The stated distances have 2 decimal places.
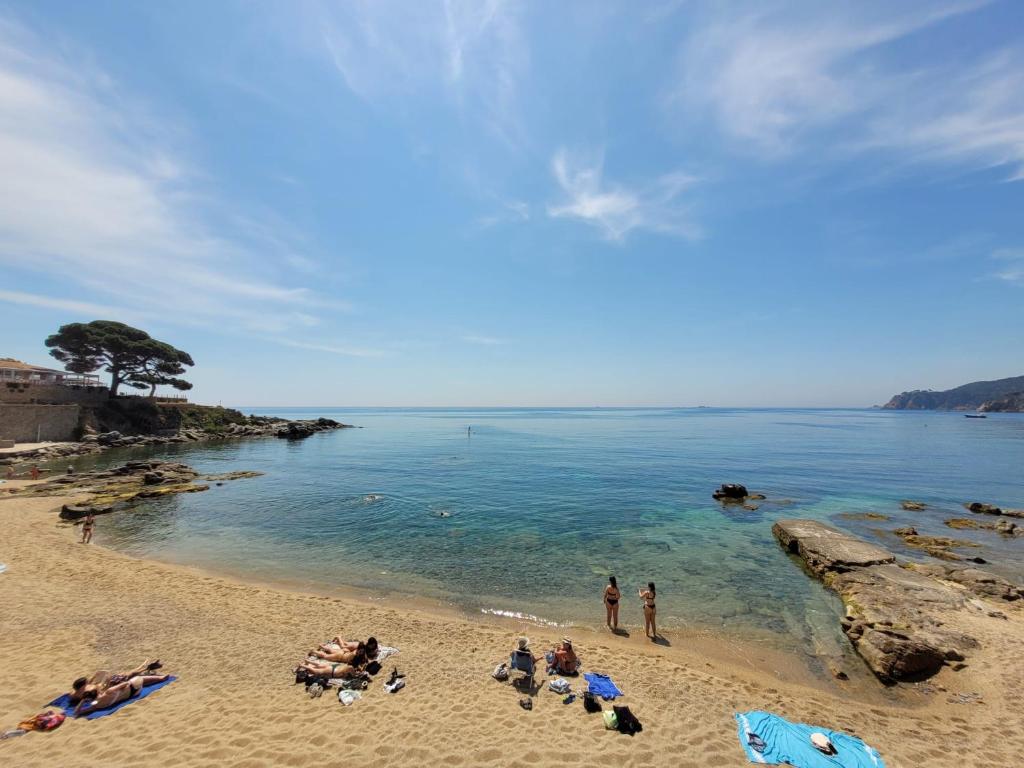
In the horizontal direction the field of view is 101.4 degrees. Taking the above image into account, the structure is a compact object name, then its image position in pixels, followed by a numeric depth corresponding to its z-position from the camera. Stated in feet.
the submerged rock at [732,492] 106.42
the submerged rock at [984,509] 92.58
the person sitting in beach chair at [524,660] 33.55
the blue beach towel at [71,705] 27.66
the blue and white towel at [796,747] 25.17
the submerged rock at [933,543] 67.31
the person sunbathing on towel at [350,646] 35.35
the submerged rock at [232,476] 125.18
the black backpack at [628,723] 27.53
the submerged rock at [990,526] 78.89
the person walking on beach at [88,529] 68.54
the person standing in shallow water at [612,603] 45.44
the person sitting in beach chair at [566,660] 34.63
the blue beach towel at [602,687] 31.45
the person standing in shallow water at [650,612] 44.06
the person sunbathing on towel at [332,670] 32.63
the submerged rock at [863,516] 89.48
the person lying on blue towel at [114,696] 27.89
